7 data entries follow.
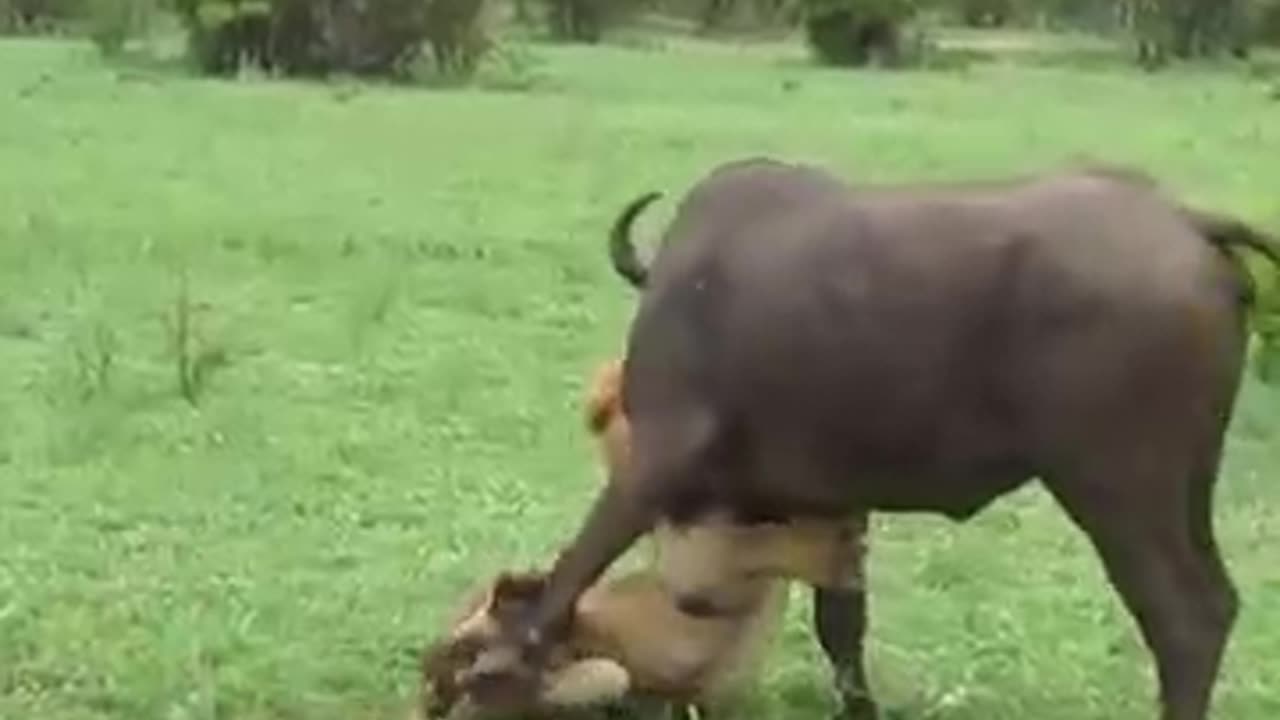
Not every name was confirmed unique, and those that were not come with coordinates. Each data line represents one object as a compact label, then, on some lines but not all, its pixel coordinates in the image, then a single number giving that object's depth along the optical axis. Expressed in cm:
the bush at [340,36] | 2908
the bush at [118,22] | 3158
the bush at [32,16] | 3797
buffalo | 586
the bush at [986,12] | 4459
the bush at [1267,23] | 3884
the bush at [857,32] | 3516
